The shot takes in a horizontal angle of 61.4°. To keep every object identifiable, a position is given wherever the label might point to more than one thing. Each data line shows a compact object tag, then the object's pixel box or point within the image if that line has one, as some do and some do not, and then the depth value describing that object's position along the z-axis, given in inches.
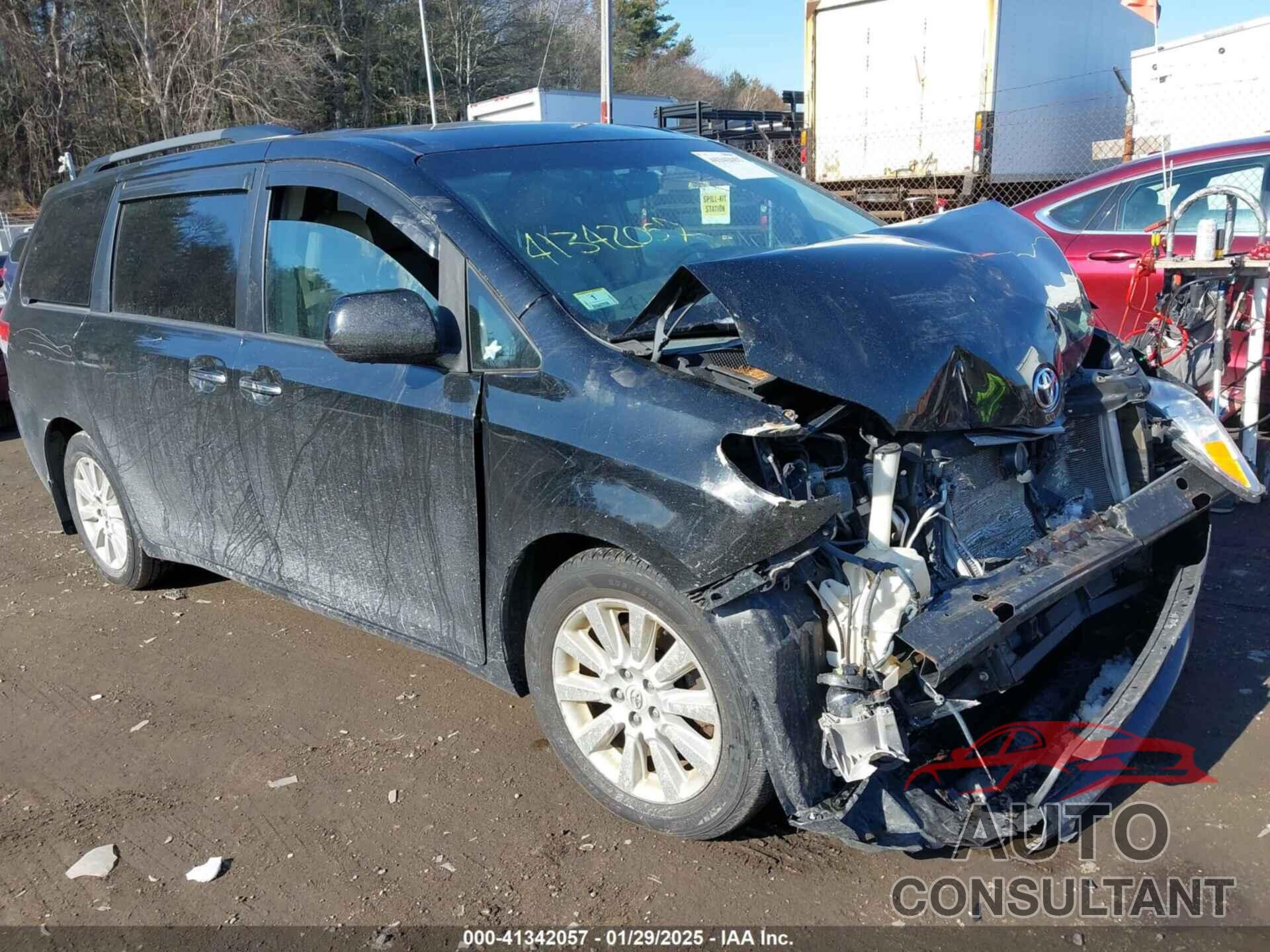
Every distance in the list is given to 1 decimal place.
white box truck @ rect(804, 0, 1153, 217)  515.5
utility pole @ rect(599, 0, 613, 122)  497.7
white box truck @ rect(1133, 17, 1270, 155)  519.2
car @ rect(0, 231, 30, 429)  280.4
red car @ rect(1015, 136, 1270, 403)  248.5
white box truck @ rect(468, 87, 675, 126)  837.2
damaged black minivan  102.9
